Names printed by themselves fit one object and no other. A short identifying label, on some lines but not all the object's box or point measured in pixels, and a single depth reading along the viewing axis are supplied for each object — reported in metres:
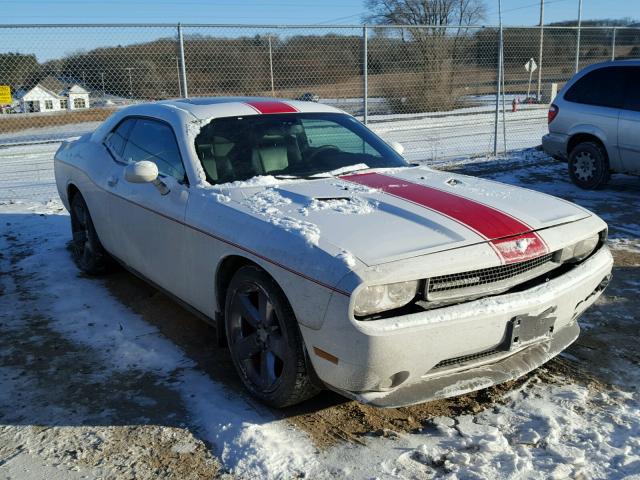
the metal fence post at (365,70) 10.24
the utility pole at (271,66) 11.66
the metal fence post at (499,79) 11.32
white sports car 2.67
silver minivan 8.01
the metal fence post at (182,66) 9.02
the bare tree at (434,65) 13.59
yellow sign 9.41
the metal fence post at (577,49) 13.52
